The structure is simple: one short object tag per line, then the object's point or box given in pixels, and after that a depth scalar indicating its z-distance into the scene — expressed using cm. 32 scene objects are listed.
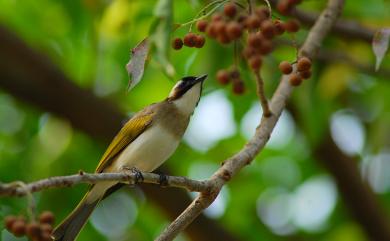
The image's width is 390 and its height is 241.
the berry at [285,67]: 574
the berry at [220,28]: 501
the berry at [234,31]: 493
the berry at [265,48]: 487
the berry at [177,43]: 602
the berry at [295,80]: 604
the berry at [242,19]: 507
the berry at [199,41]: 594
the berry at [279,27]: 554
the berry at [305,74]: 598
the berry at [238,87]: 616
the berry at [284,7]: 636
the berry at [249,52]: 490
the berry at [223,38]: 500
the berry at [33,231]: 436
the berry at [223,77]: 600
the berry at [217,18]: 518
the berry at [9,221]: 464
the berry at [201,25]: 579
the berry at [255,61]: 488
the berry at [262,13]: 509
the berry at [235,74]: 607
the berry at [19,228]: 452
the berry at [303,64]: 572
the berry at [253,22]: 494
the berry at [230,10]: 517
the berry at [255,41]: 486
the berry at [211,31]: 508
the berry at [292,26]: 612
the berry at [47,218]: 463
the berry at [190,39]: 593
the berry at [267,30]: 501
